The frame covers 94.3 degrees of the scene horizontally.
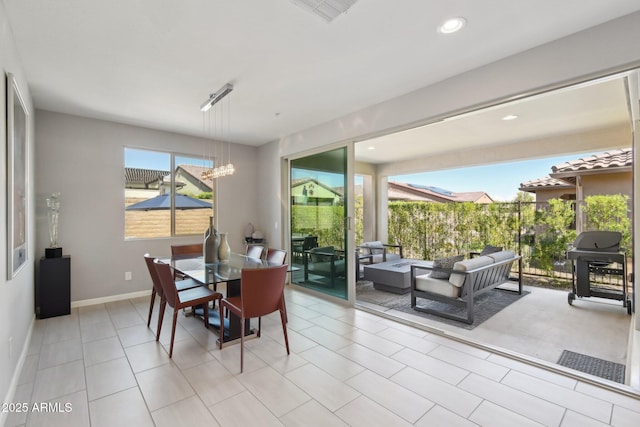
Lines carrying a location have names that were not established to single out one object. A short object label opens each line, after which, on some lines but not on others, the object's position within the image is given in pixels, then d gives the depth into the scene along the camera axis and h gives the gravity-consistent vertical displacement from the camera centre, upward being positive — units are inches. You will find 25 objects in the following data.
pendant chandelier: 124.7 +50.1
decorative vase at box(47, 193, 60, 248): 152.6 +0.2
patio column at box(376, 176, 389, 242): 324.1 +6.0
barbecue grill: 156.9 -24.3
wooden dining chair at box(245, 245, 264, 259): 162.5 -20.0
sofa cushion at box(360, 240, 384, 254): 251.4 -27.2
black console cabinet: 143.4 -35.2
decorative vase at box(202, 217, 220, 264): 139.4 -14.8
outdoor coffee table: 186.5 -39.7
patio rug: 146.6 -50.3
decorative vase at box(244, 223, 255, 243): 231.4 -11.3
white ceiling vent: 75.7 +54.6
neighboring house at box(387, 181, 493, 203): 390.3 +29.8
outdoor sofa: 140.3 -33.8
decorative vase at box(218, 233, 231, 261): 141.6 -16.4
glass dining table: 110.3 -22.5
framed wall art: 84.7 +12.6
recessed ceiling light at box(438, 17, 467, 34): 85.3 +56.1
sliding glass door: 172.2 -3.5
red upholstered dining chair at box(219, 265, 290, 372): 98.8 -27.5
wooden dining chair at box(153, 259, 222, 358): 106.0 -31.9
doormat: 94.4 -51.0
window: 185.6 +14.3
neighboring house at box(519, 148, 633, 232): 212.8 +31.7
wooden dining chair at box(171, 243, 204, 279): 168.6 -19.9
